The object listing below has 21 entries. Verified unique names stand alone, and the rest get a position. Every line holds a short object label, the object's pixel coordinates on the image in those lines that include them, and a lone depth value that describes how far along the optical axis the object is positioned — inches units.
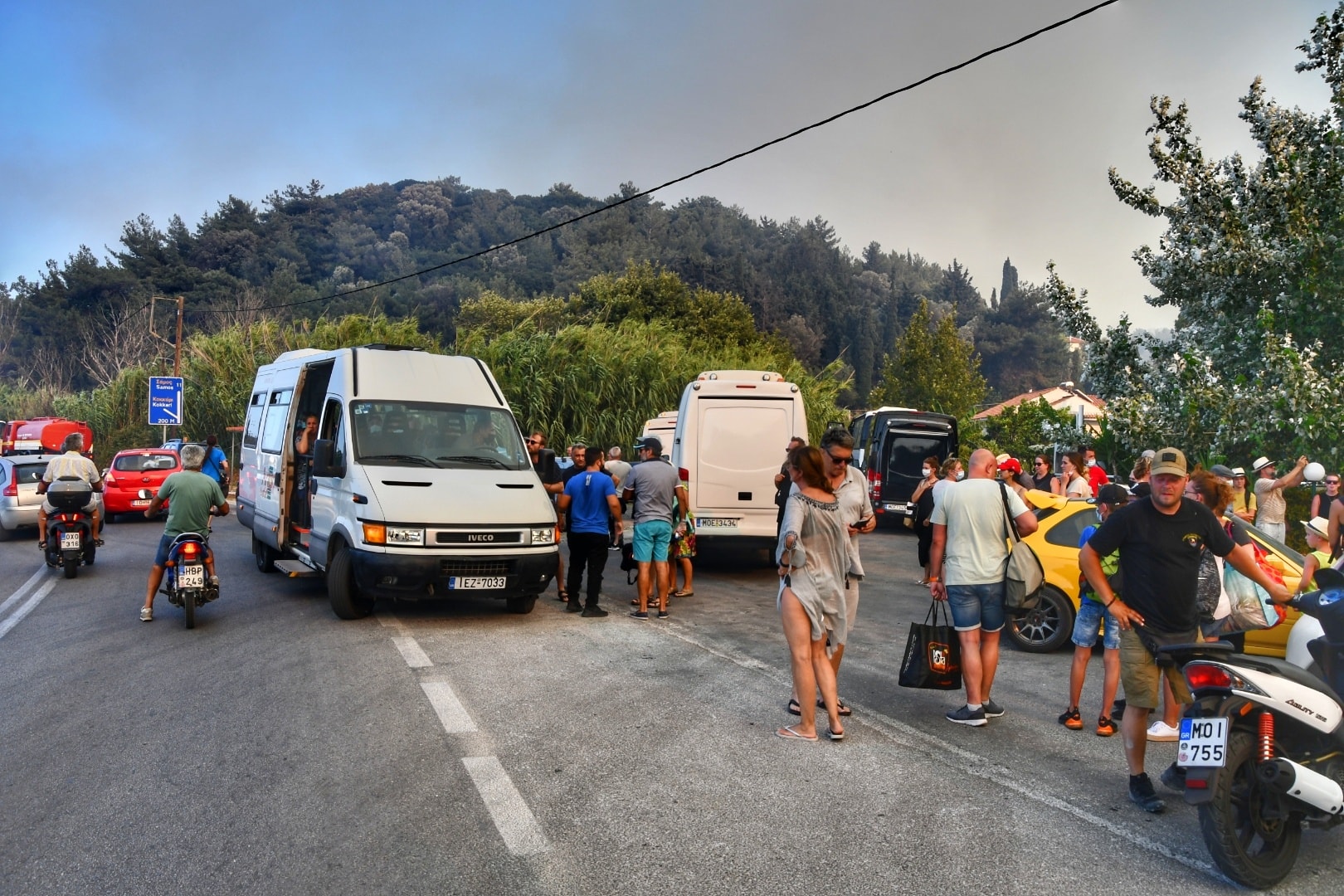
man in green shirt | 396.8
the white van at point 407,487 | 386.3
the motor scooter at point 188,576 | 387.9
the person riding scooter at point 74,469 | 536.7
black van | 1037.8
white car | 745.6
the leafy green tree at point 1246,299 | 658.2
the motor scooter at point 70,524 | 535.2
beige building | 2838.1
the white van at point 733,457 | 600.4
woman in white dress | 253.9
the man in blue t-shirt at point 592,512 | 436.5
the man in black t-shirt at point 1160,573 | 212.2
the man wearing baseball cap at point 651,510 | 439.8
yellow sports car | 384.8
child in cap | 266.1
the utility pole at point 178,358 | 1581.0
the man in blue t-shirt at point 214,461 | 813.9
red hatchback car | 876.6
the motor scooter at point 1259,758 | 174.4
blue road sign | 1221.1
